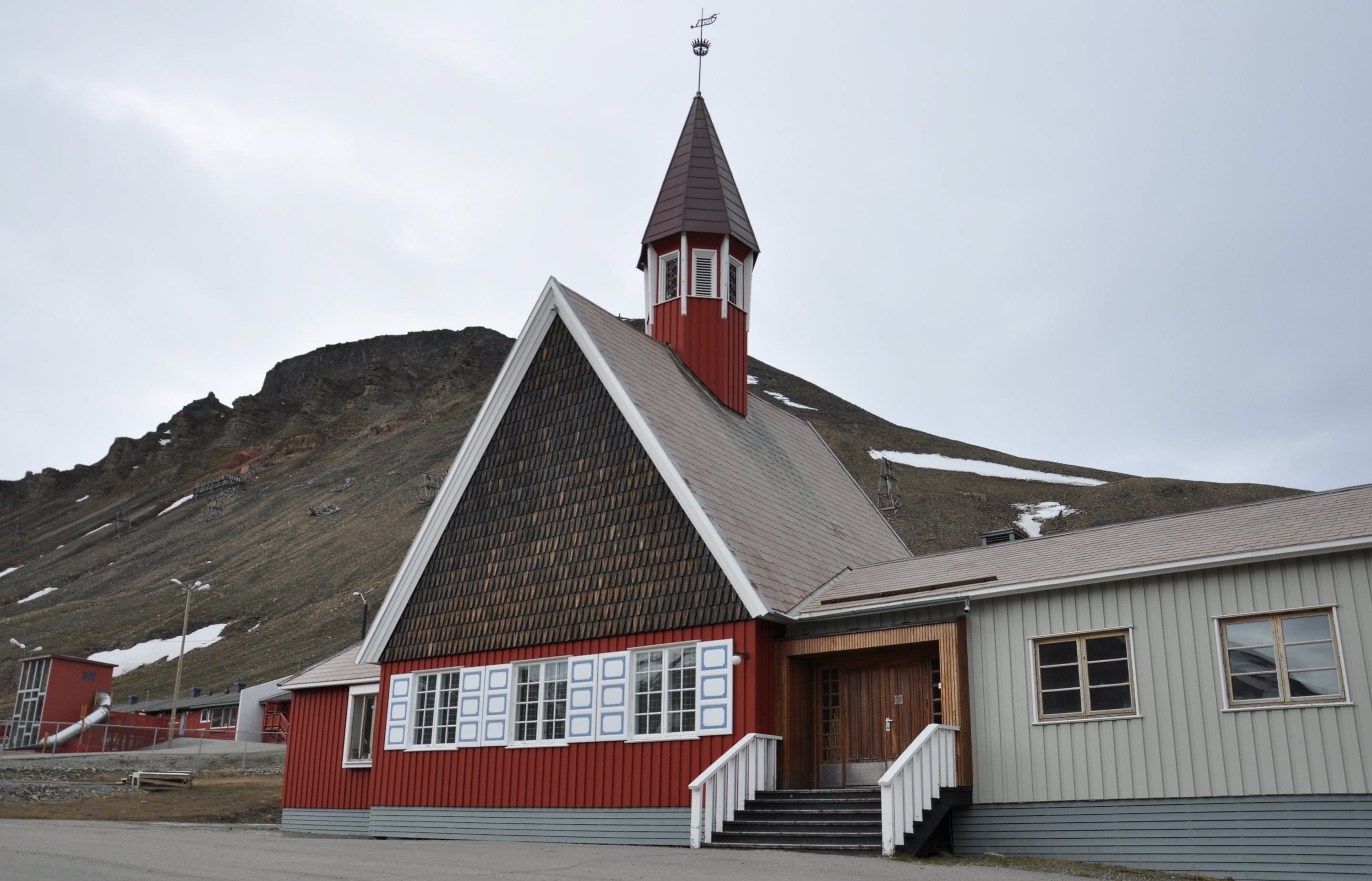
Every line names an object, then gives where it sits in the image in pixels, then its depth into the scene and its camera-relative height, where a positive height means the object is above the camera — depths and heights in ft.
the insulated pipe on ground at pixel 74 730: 142.10 +3.57
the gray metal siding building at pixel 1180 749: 36.04 +0.94
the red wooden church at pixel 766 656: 38.01 +4.58
